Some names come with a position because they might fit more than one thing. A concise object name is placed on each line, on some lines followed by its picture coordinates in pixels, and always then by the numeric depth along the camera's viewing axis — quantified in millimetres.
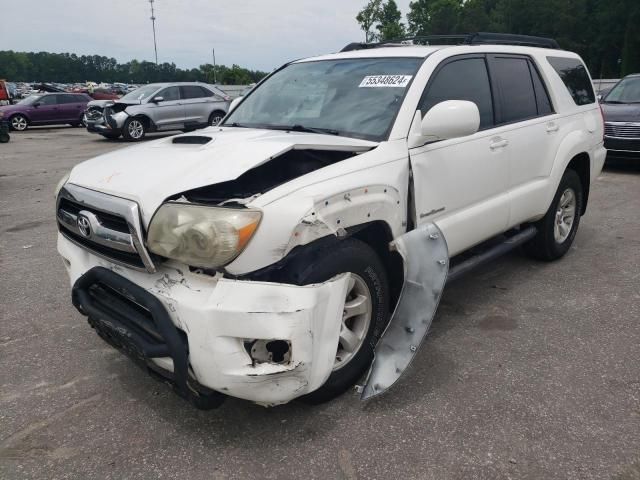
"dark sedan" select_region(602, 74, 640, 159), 8859
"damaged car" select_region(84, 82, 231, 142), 15859
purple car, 20250
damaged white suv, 2232
